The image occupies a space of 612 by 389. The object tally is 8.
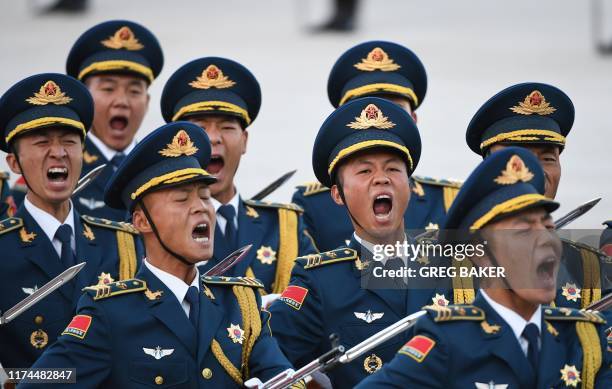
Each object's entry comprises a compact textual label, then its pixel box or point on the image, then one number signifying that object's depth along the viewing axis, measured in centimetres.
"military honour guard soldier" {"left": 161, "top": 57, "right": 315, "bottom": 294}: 1962
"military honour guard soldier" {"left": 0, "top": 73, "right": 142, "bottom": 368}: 1799
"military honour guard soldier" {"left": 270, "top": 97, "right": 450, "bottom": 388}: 1678
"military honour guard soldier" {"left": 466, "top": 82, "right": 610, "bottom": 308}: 1798
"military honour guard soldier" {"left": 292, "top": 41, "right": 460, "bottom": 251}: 2030
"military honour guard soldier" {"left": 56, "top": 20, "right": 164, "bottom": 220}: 2223
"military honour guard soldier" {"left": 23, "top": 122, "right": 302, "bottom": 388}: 1551
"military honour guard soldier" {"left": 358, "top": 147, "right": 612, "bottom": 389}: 1404
